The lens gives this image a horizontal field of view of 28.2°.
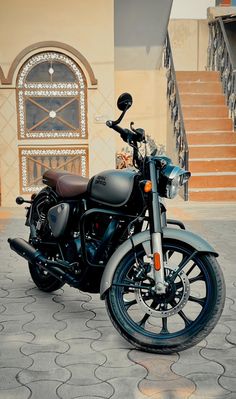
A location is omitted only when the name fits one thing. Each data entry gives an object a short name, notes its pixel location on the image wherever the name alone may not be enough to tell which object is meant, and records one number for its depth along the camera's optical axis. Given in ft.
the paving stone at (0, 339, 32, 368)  8.49
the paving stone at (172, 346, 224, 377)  8.21
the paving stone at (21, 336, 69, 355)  9.06
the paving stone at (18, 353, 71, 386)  7.98
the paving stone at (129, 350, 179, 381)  8.05
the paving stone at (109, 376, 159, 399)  7.44
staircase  29.39
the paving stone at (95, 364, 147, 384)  8.05
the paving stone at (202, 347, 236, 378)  8.23
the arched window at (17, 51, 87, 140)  27.81
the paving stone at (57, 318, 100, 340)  9.75
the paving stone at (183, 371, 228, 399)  7.43
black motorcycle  8.60
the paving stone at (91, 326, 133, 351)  9.23
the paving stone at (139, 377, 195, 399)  7.44
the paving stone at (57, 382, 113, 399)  7.43
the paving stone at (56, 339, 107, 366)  8.60
